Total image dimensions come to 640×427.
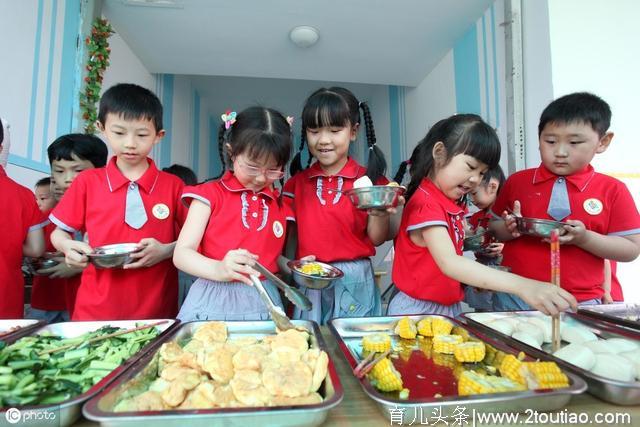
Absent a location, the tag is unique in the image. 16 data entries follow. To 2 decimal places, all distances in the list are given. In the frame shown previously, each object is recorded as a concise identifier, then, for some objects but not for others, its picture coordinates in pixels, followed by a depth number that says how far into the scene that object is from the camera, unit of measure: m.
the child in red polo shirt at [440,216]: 1.49
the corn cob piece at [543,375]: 0.81
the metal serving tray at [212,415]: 0.66
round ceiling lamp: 4.28
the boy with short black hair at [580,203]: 1.73
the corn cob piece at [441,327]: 1.27
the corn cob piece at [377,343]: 1.13
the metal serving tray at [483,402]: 0.72
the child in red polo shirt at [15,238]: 1.71
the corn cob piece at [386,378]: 0.89
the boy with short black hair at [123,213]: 1.63
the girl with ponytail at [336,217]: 1.79
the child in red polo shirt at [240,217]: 1.53
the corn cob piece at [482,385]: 0.80
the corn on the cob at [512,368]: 0.88
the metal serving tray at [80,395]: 0.68
